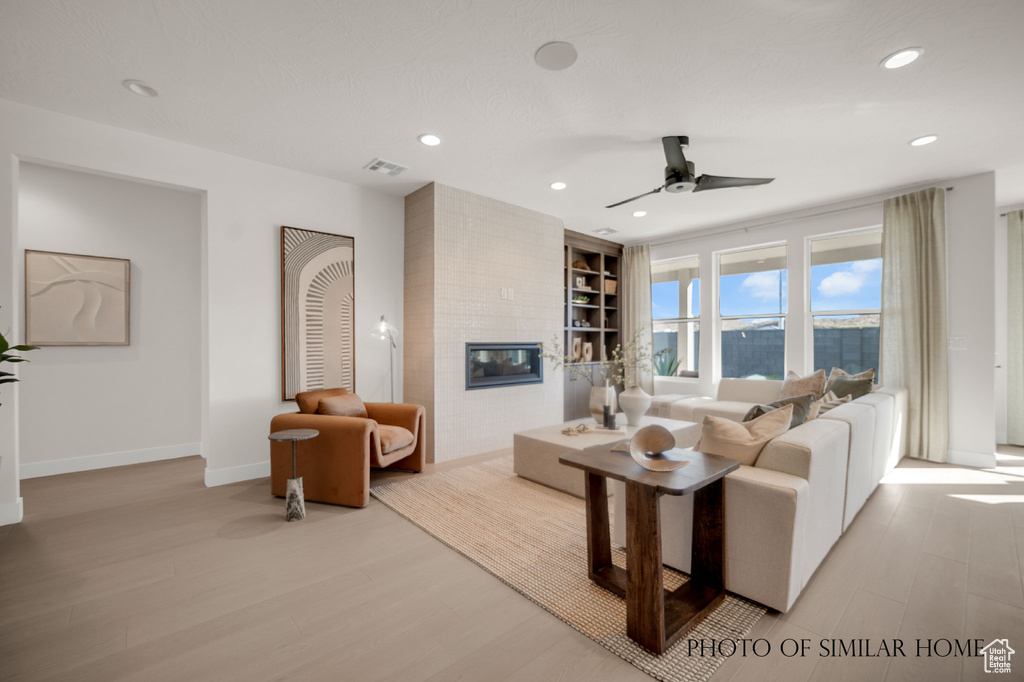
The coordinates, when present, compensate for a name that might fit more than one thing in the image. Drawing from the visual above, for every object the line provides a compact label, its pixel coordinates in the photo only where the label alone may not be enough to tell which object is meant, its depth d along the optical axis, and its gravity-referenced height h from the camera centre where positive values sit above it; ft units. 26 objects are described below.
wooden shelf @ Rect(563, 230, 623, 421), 20.11 +1.92
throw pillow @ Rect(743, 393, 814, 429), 7.84 -1.22
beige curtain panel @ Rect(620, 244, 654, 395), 21.61 +2.15
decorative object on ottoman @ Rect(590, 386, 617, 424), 12.84 -1.73
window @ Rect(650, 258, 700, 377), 20.62 +1.26
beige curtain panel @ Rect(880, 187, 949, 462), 13.61 +0.88
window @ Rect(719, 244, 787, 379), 18.02 +1.30
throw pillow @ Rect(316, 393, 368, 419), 11.41 -1.69
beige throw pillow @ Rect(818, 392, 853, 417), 10.12 -1.48
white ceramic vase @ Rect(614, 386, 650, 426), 13.02 -1.79
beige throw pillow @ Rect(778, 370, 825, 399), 13.98 -1.44
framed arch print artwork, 13.00 +1.02
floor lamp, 13.71 +0.37
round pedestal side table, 9.49 -3.34
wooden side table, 5.38 -2.83
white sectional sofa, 5.96 -2.59
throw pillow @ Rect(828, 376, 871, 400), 13.07 -1.42
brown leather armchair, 10.21 -2.70
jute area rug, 5.67 -3.83
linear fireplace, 15.23 -0.84
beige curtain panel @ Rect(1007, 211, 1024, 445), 15.58 +0.57
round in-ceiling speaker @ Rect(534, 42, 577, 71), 7.42 +5.01
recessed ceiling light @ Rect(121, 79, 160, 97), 8.53 +5.12
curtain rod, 16.25 +4.80
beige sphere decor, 6.14 -1.48
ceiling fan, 10.43 +4.04
